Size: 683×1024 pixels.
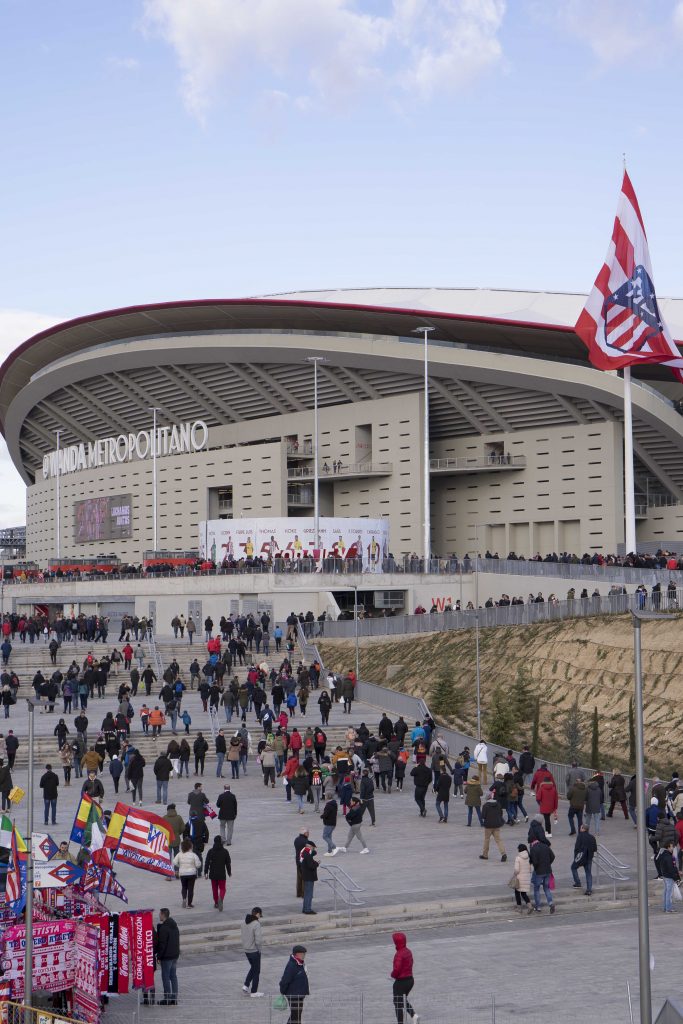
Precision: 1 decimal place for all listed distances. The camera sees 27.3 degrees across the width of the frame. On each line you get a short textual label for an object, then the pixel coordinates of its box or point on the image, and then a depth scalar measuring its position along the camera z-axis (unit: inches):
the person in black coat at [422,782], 1023.0
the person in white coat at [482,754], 1106.7
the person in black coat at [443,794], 984.0
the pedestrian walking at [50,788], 959.6
